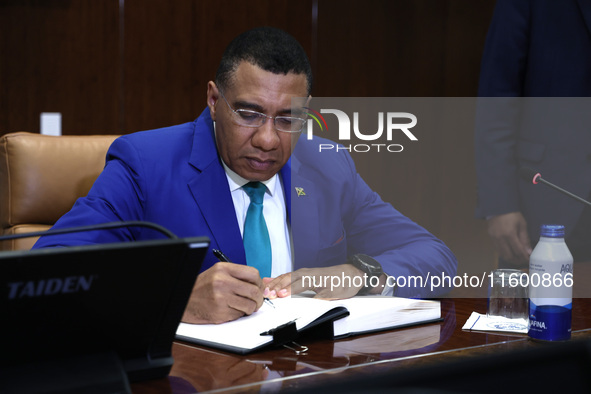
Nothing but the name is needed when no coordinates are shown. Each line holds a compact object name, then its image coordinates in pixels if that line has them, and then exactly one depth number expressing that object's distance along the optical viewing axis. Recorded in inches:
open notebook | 123.1
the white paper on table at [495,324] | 129.5
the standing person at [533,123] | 155.6
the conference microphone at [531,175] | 137.9
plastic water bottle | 123.1
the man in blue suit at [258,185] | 142.5
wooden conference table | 116.8
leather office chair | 160.7
